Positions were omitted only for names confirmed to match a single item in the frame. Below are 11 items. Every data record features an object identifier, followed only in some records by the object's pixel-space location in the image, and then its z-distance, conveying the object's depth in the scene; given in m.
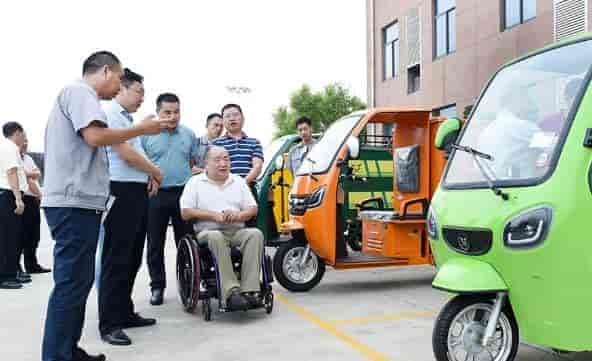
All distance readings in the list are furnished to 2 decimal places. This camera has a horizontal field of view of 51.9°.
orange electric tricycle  6.24
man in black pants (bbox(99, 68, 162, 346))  4.52
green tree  45.09
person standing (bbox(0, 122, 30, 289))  6.88
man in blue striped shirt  6.64
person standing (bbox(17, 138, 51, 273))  7.75
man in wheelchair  4.96
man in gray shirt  3.59
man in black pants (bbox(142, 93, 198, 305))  5.80
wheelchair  4.98
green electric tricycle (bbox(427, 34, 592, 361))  3.04
